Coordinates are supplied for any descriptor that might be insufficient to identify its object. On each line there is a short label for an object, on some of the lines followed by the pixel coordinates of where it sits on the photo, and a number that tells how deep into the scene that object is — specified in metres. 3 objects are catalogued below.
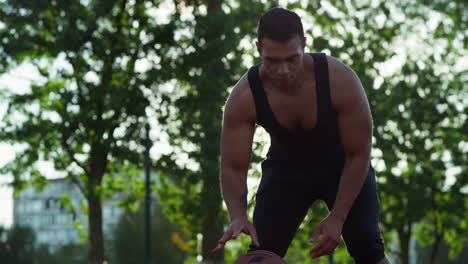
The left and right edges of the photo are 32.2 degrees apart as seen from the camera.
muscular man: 4.95
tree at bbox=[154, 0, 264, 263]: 19.84
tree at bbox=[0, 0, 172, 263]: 20.03
